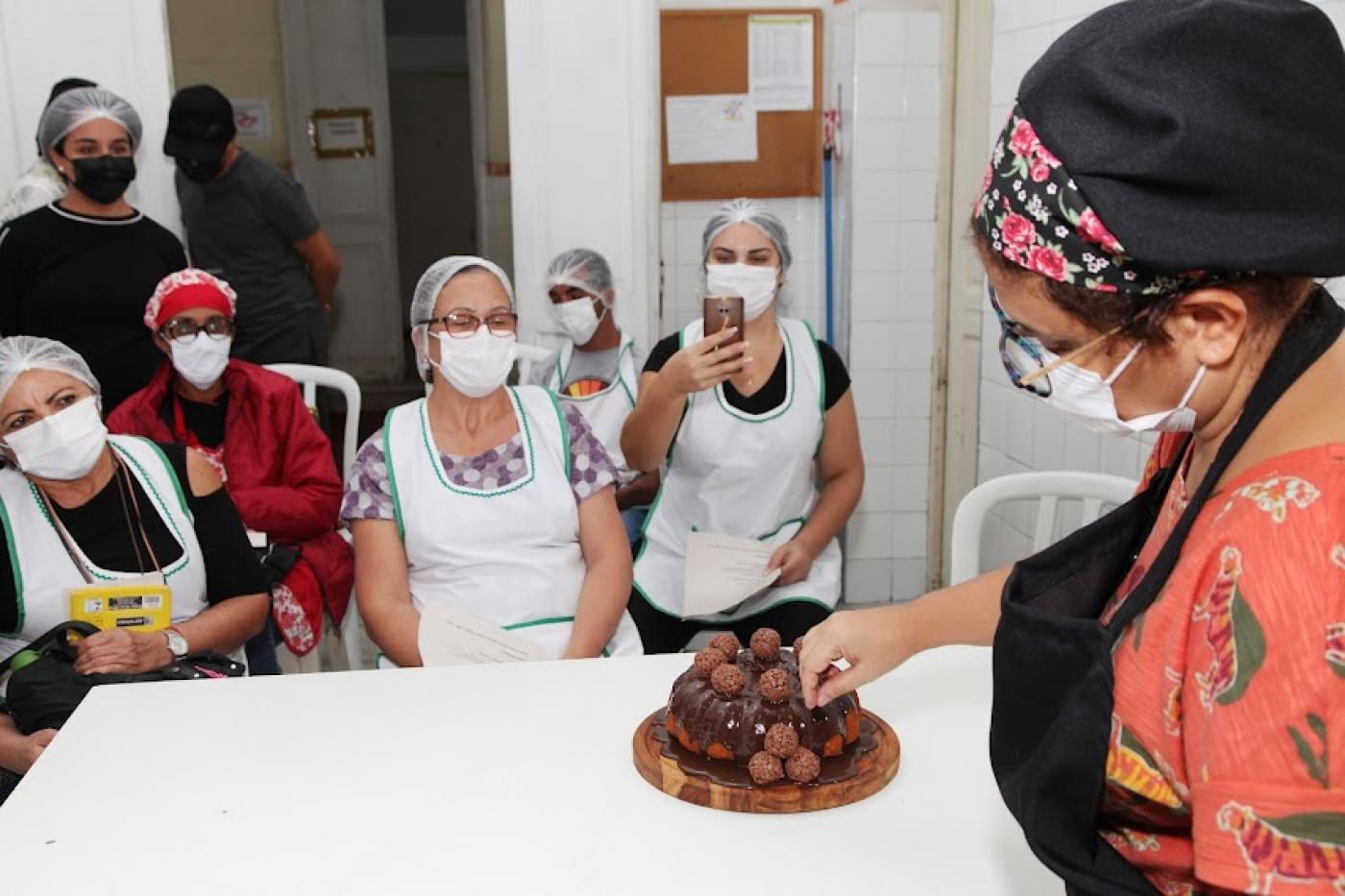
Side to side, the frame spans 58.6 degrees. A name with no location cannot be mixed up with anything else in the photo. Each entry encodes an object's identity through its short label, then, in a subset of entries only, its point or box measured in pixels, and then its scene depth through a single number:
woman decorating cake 0.82
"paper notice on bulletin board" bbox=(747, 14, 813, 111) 4.13
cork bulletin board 4.11
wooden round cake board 1.40
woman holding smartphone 2.89
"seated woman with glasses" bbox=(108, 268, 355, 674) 2.90
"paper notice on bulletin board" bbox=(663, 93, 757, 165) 4.16
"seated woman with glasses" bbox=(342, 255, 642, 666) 2.40
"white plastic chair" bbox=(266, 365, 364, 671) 3.05
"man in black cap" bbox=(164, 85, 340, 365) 4.05
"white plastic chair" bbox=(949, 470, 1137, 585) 2.37
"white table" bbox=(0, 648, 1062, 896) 1.28
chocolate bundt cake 1.42
